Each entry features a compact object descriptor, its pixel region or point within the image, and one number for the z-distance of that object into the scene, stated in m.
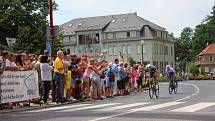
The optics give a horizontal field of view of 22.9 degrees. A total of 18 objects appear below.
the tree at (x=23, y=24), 64.00
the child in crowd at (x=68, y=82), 22.00
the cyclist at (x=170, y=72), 29.34
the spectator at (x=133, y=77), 32.19
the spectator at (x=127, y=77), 29.80
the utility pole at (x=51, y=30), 23.11
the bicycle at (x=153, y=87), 24.18
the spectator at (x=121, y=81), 28.76
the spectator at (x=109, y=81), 26.48
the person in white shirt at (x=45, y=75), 20.52
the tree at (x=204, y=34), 130.50
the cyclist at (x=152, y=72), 24.64
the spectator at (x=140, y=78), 33.69
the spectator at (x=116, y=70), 27.94
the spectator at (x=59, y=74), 21.09
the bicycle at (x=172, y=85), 29.45
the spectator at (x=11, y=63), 19.07
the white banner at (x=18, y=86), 18.72
